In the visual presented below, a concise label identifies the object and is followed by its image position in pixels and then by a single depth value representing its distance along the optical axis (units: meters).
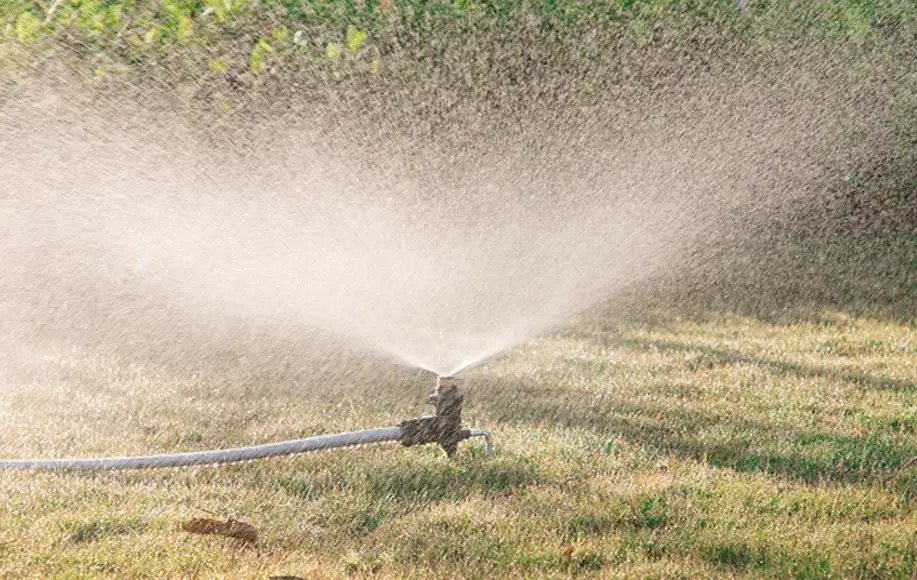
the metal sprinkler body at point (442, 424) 8.02
